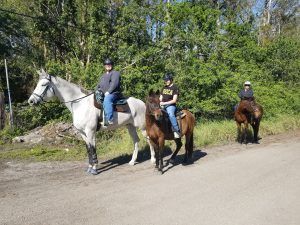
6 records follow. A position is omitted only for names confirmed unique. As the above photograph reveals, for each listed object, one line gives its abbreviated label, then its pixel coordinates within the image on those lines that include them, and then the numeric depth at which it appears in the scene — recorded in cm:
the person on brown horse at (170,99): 909
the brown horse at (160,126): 835
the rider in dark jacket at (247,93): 1280
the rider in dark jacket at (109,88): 914
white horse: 910
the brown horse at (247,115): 1258
